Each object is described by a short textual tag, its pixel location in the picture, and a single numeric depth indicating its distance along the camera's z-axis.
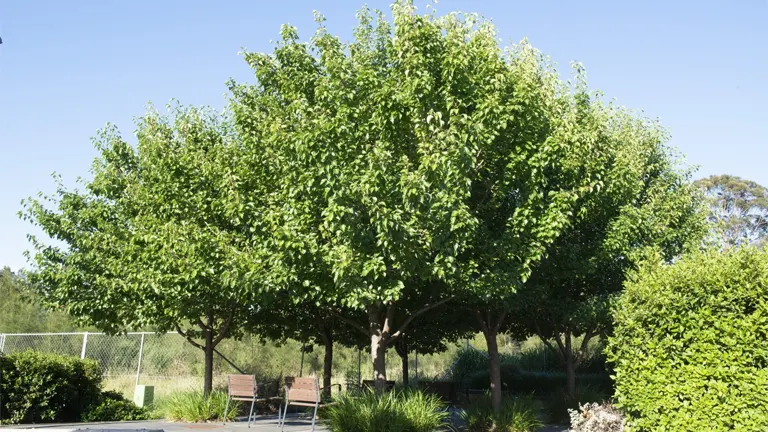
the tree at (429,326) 17.33
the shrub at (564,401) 17.67
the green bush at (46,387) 14.38
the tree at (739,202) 64.69
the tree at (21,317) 35.22
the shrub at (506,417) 13.81
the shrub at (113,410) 16.25
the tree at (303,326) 19.50
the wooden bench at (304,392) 13.43
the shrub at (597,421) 12.09
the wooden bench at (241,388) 14.67
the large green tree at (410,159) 11.45
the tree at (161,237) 13.66
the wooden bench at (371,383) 19.23
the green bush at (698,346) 9.59
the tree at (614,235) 15.05
